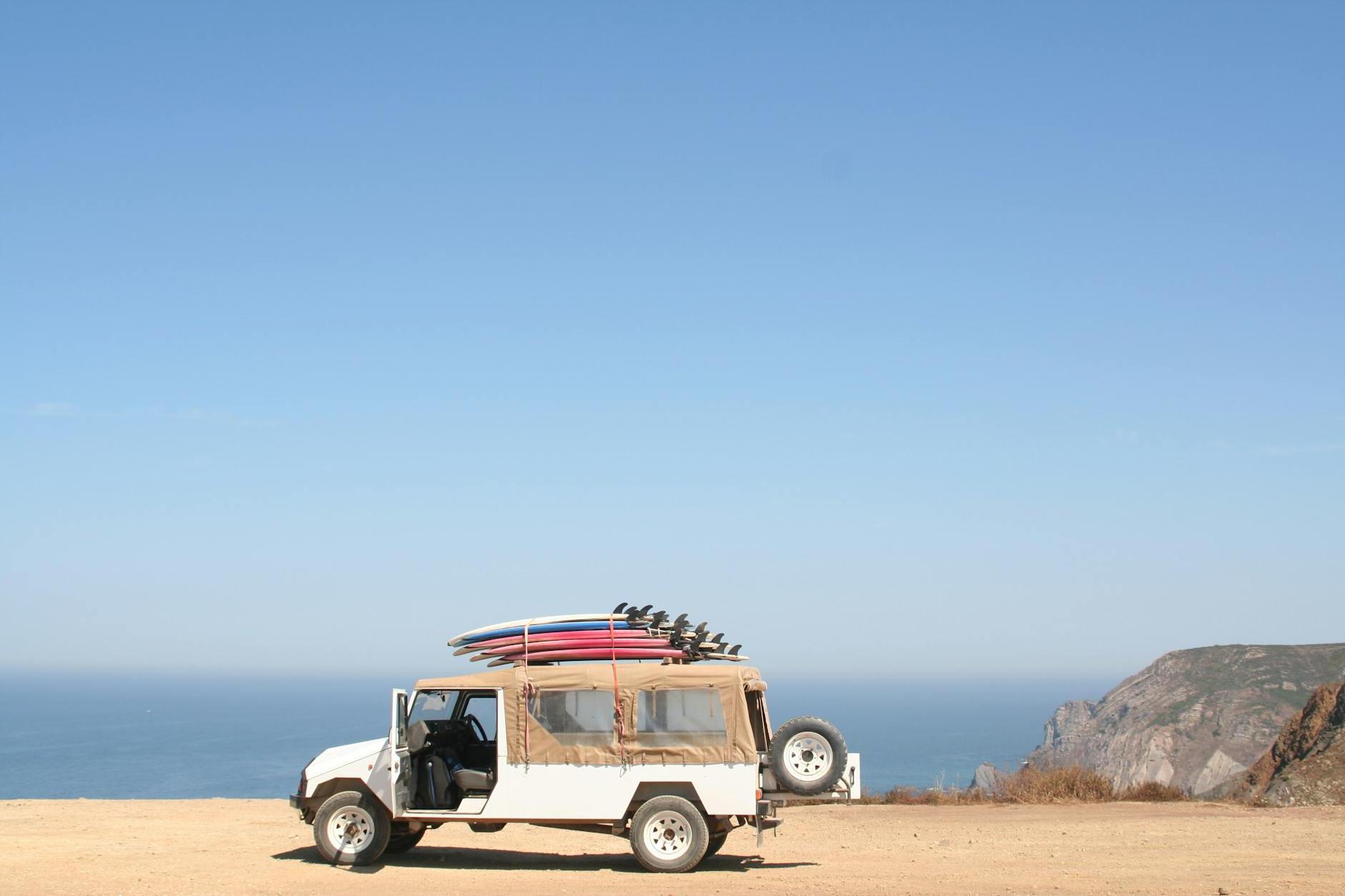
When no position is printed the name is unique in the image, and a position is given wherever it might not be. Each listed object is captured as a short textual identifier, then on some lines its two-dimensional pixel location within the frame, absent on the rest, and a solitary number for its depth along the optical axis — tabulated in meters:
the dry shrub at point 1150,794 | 21.97
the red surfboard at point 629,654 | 14.06
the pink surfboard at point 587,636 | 14.14
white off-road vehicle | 13.55
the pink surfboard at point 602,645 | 14.11
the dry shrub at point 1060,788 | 21.80
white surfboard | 14.20
